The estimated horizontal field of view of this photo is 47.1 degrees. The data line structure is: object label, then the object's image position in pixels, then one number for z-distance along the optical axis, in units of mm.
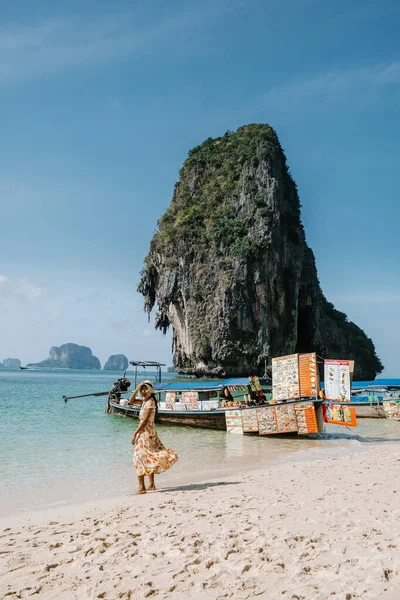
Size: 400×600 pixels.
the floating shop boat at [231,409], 14008
